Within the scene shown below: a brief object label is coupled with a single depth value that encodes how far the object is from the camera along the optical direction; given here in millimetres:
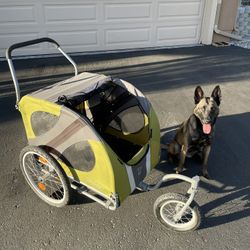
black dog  3268
